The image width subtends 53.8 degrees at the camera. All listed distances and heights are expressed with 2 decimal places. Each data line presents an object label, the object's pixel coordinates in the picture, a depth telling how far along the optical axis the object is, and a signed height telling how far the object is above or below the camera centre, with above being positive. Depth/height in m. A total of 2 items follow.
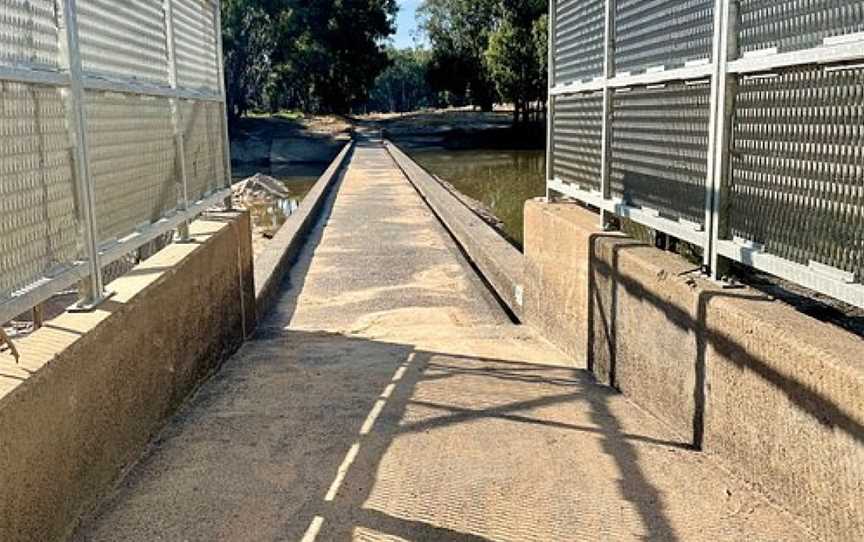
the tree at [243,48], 52.84 +5.19
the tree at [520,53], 49.50 +3.96
